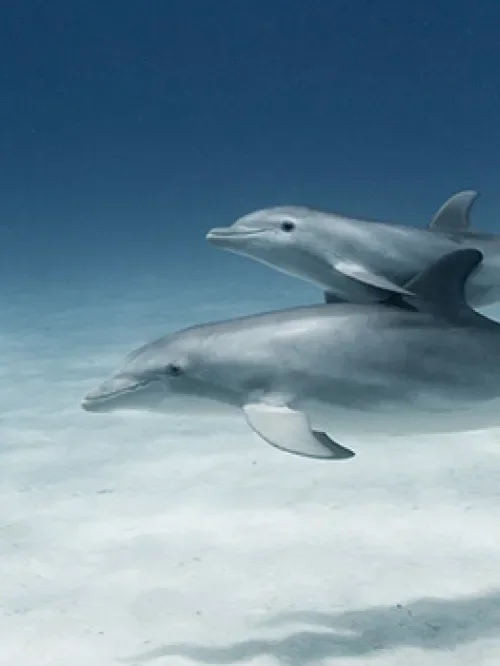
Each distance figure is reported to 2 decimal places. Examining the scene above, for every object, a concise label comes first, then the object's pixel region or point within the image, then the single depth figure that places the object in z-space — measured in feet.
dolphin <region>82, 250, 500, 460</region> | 13.42
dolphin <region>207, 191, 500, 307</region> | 15.83
